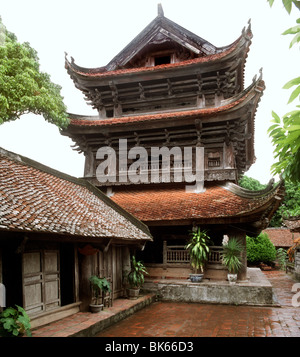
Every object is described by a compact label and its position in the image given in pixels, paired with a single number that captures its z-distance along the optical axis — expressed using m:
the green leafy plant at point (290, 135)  1.99
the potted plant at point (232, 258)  10.49
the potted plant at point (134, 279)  10.01
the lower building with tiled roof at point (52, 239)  5.86
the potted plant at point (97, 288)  7.94
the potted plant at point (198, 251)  10.69
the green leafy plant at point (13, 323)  5.23
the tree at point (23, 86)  12.52
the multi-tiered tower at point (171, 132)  11.72
